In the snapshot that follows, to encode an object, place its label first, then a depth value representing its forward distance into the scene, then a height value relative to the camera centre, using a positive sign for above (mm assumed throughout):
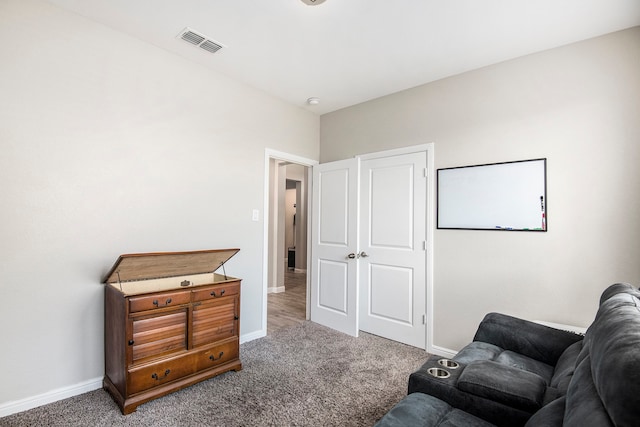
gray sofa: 731 -734
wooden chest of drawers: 2061 -811
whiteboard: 2553 +206
